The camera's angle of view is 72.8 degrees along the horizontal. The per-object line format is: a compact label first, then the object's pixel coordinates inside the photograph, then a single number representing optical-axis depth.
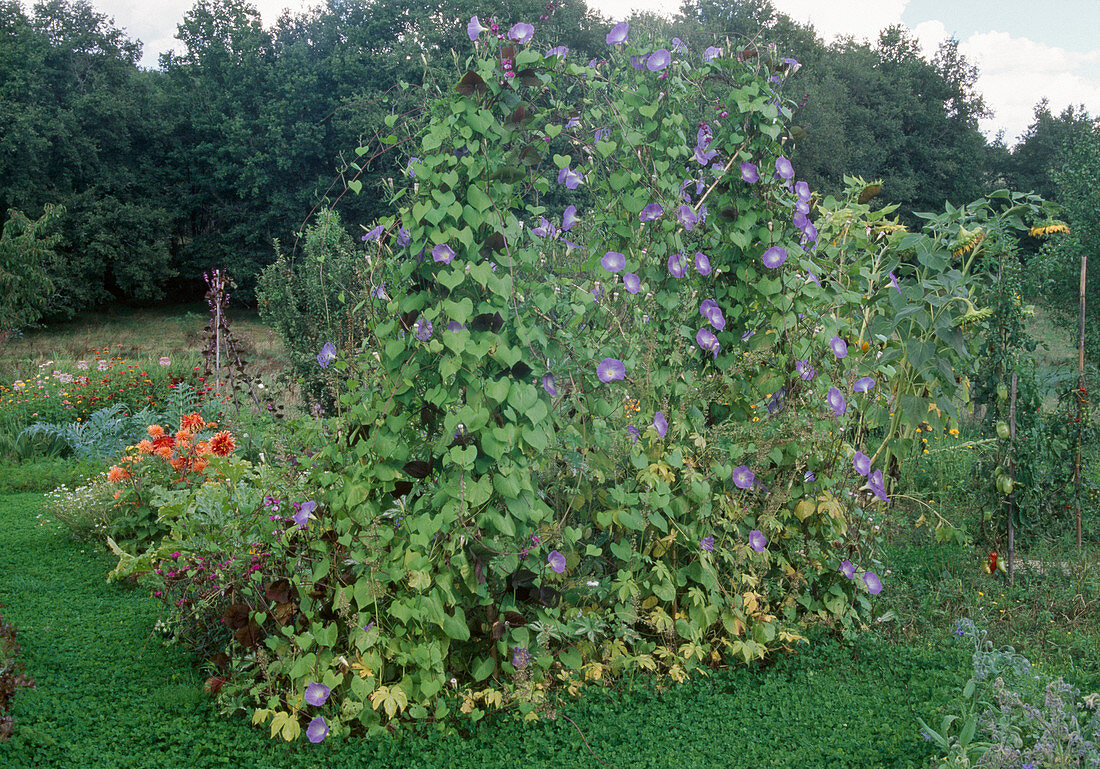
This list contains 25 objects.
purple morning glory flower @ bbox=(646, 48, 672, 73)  2.57
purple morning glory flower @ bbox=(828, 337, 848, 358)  2.85
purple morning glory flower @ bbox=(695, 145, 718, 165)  2.86
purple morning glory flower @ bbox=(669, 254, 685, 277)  2.71
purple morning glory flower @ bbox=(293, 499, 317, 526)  2.29
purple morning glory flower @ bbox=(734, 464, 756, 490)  2.68
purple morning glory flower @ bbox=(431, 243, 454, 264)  2.20
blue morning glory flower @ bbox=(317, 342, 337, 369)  2.48
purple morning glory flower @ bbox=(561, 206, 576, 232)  2.87
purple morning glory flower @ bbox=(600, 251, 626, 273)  2.59
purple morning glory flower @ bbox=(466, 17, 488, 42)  2.21
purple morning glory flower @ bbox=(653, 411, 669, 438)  2.54
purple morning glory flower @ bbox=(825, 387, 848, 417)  2.84
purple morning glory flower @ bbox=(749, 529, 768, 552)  2.72
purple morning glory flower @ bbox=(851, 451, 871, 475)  2.86
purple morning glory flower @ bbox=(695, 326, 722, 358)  2.80
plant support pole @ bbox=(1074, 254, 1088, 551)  3.70
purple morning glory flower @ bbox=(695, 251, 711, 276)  2.75
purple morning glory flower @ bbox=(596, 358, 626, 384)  2.42
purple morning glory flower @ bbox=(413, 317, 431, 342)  2.26
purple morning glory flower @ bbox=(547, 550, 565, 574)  2.39
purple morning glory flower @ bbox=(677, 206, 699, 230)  2.72
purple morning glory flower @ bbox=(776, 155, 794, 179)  2.74
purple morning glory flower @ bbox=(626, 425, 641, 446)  2.54
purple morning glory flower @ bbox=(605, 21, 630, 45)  2.51
